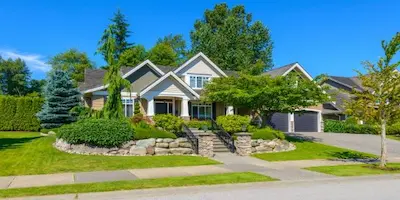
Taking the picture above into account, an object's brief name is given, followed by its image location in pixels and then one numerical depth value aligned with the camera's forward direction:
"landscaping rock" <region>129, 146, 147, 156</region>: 17.42
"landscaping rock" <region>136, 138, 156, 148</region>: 17.69
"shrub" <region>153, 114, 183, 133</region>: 20.62
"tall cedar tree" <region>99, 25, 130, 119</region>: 20.15
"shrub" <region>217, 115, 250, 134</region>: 21.95
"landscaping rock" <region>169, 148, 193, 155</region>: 18.19
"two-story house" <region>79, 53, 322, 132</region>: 26.41
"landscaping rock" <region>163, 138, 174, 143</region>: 18.22
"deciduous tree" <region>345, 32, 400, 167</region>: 14.41
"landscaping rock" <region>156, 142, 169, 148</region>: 18.00
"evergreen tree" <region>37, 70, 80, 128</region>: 27.25
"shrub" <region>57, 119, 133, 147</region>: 16.83
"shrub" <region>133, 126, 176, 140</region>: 17.88
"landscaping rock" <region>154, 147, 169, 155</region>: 17.84
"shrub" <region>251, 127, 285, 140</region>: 20.61
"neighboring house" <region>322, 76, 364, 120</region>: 36.22
